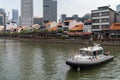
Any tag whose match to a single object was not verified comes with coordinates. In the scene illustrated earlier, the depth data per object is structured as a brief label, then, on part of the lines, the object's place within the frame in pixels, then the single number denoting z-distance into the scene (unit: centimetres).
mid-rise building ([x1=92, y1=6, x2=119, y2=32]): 4429
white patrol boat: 1469
